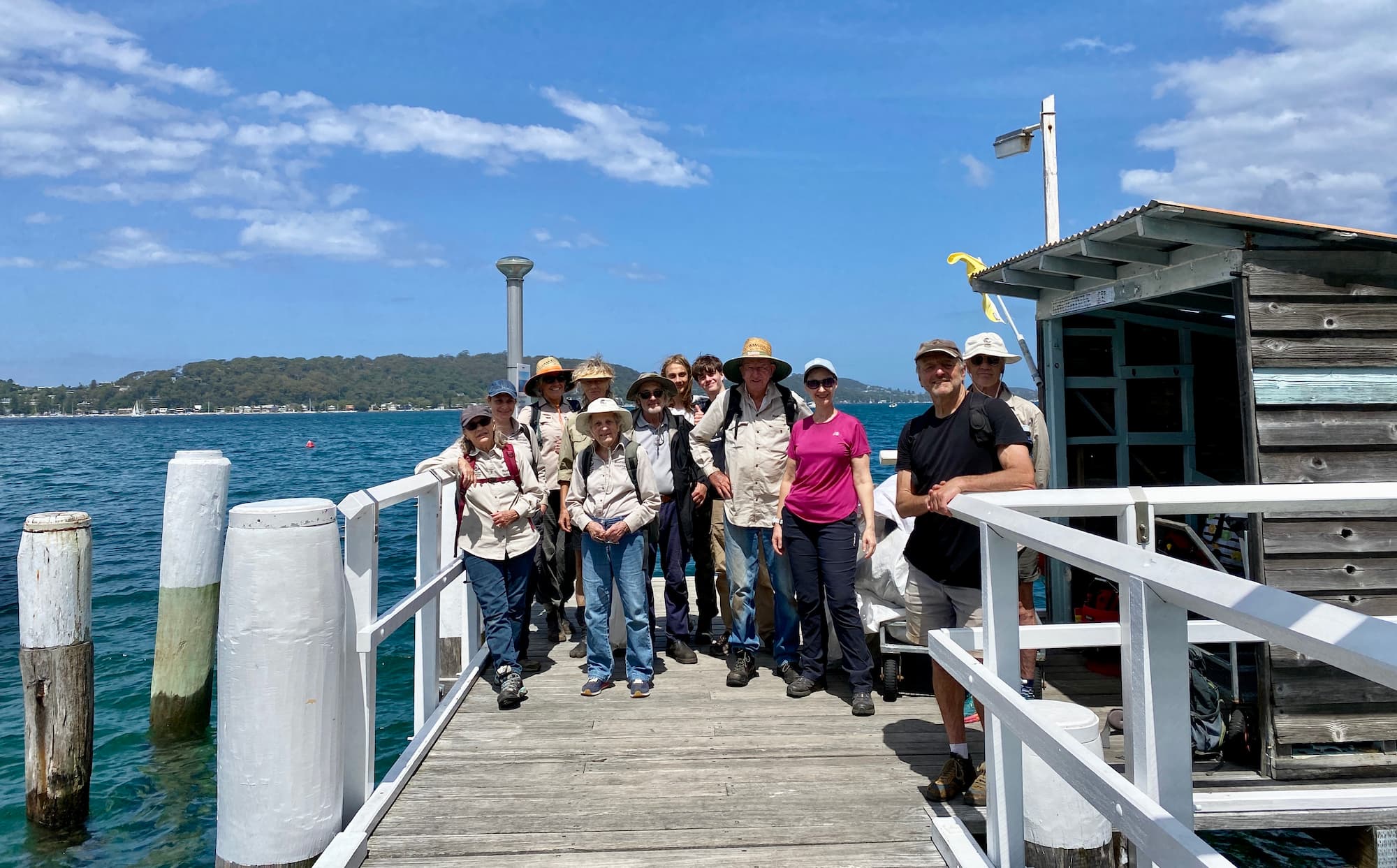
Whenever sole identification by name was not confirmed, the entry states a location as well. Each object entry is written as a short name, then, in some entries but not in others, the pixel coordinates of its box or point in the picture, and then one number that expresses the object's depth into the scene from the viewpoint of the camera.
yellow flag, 8.09
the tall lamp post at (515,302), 7.84
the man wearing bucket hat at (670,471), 5.53
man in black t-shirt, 3.57
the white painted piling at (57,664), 5.25
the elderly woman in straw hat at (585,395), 5.27
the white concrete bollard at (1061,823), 2.90
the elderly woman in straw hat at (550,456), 5.84
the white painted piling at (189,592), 6.81
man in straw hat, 5.08
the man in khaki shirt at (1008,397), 4.49
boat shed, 4.20
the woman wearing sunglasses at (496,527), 4.78
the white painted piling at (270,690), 2.92
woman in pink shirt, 4.64
